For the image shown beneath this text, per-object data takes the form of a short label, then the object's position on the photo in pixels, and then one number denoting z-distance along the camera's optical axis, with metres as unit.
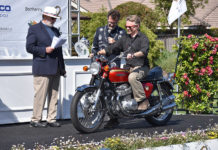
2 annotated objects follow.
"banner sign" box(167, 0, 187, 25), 13.99
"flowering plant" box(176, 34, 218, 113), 12.59
